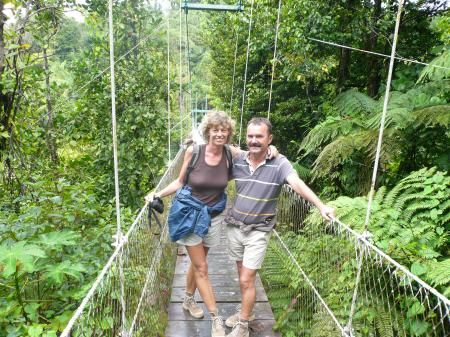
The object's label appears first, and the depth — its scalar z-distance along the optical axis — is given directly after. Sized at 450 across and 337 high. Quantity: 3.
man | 1.76
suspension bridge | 1.46
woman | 1.83
